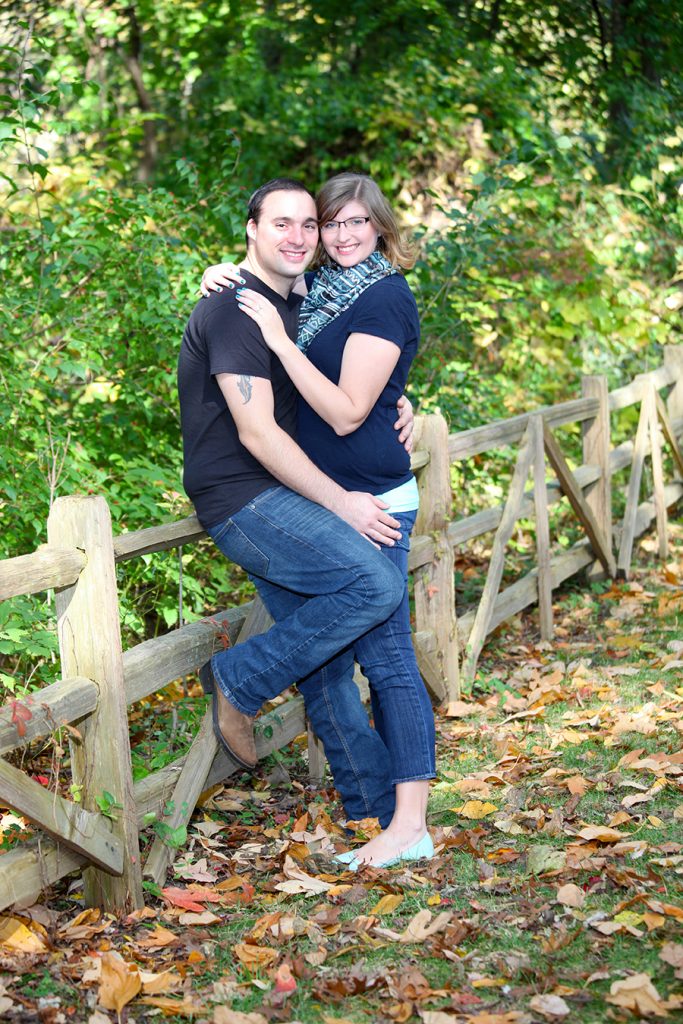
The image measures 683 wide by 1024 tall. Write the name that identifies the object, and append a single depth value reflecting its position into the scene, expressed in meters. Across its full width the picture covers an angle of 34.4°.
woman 3.52
